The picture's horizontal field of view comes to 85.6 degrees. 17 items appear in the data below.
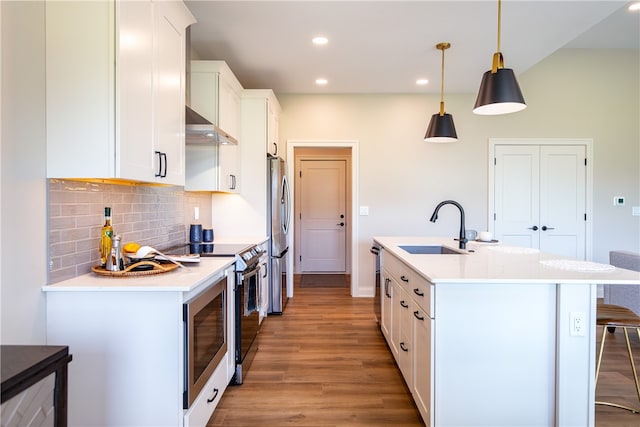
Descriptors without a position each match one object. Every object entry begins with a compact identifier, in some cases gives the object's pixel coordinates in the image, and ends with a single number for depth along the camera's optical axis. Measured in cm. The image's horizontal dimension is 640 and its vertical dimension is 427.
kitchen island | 162
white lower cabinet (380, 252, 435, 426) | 170
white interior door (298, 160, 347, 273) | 629
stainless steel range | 228
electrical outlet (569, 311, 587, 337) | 162
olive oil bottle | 169
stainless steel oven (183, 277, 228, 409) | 148
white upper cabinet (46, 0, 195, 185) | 143
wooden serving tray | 159
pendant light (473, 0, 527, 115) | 198
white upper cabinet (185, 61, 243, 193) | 283
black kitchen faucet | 267
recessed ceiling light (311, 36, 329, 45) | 294
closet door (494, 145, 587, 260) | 454
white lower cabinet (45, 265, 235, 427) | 142
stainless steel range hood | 228
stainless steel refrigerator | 369
